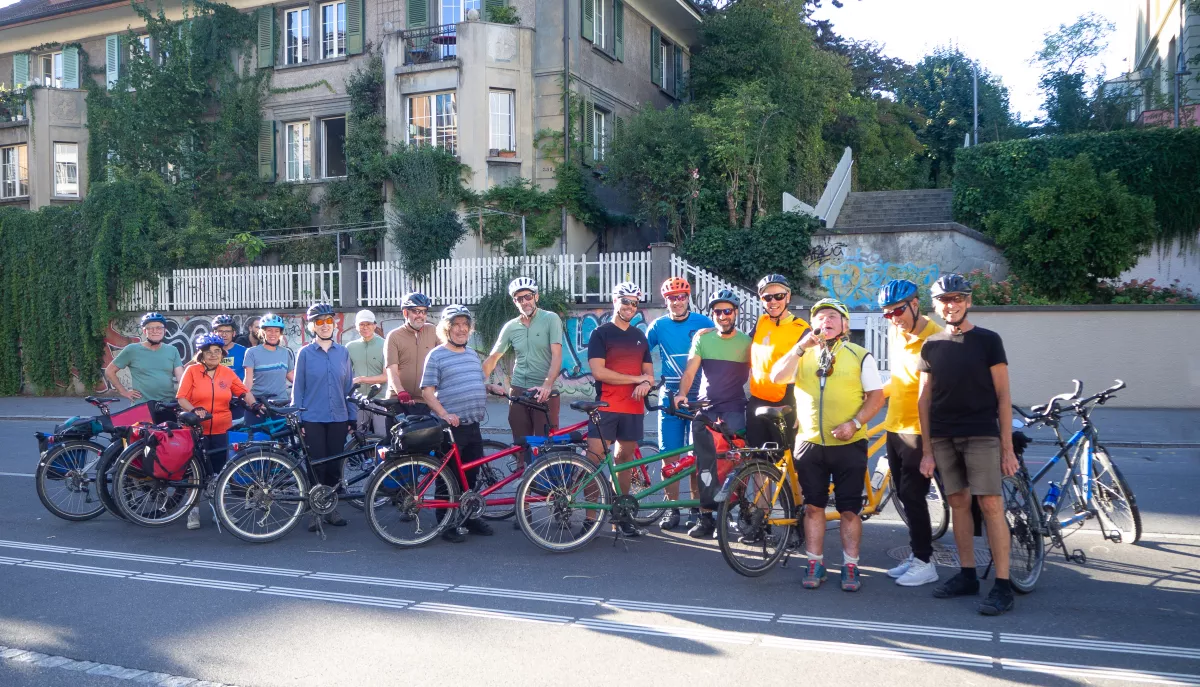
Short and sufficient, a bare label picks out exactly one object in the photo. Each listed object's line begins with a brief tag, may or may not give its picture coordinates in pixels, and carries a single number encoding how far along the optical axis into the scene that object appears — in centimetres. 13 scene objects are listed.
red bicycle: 732
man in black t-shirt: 555
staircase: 2256
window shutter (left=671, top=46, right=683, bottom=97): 2876
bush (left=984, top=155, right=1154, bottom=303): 1662
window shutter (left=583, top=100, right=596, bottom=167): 2316
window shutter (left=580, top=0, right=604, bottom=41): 2288
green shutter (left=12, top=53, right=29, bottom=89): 2914
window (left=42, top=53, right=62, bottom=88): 2859
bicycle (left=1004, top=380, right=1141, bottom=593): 647
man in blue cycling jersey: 769
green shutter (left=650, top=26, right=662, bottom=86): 2721
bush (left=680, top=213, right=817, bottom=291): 1903
